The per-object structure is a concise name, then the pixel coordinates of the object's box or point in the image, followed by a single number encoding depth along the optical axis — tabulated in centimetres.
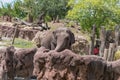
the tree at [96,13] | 3269
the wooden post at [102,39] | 1520
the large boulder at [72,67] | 732
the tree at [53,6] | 4744
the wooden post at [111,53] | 1320
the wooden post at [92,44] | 1558
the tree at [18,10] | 5823
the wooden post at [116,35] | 1830
